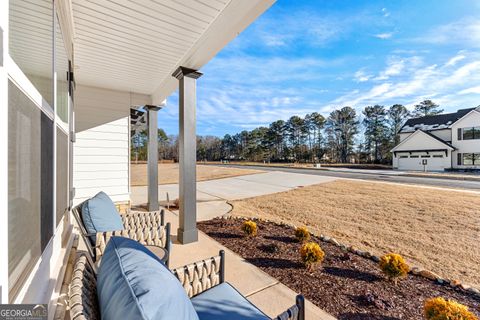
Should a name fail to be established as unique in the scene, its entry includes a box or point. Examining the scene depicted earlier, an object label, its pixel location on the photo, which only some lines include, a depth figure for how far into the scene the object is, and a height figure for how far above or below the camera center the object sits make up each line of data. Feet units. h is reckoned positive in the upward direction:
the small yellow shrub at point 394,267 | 7.75 -4.00
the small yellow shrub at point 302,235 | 11.39 -4.10
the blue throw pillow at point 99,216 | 7.11 -1.98
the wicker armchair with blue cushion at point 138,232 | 6.89 -2.70
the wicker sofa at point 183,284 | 2.88 -2.66
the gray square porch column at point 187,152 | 11.41 +0.40
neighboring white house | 67.20 +5.05
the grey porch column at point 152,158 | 18.10 +0.13
